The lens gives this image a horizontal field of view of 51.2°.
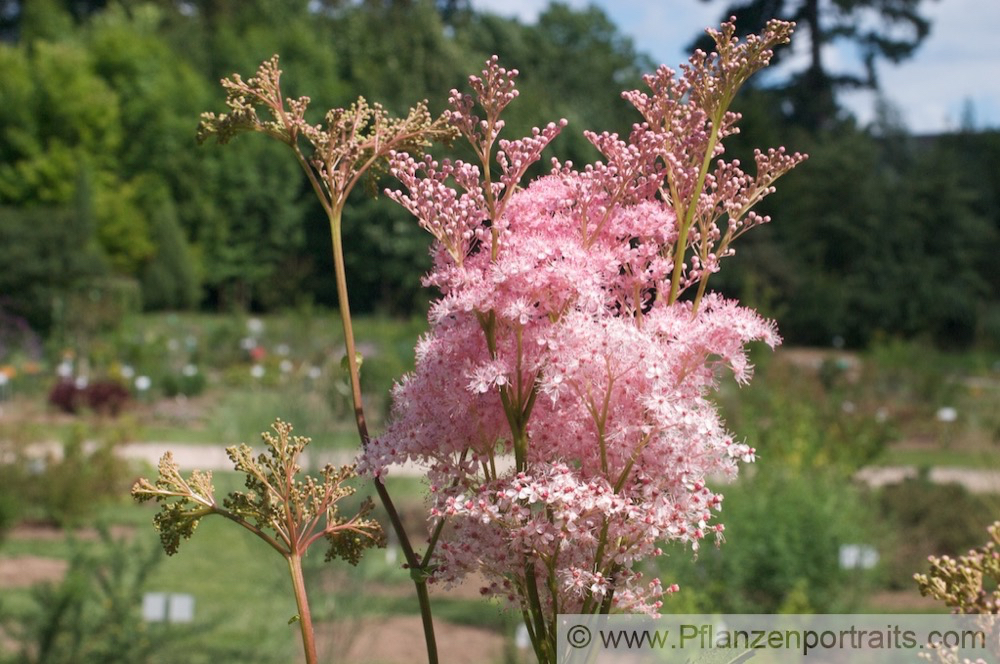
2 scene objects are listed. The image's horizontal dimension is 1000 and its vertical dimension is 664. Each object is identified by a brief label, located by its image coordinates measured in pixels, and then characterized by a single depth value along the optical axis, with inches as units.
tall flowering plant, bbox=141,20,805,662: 32.4
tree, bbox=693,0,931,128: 778.2
